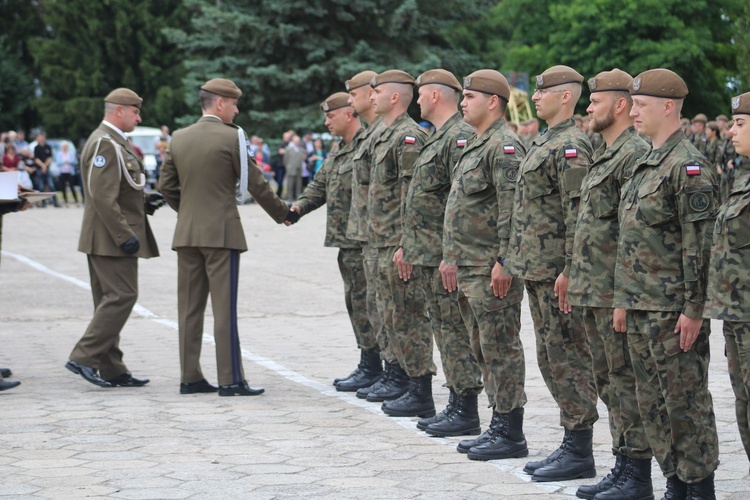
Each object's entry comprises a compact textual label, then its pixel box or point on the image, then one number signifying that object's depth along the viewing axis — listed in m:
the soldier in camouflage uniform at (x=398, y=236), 14.73
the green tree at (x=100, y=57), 95.88
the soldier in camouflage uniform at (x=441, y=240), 13.56
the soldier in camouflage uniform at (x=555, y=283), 11.48
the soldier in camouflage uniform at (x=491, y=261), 12.37
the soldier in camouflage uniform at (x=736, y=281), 9.12
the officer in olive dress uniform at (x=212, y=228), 16.13
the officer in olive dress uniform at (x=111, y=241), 16.70
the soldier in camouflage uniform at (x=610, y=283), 10.48
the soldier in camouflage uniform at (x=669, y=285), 9.62
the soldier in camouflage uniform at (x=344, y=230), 16.86
